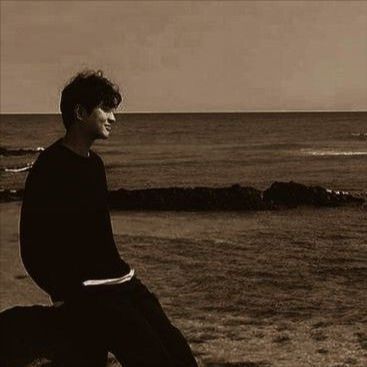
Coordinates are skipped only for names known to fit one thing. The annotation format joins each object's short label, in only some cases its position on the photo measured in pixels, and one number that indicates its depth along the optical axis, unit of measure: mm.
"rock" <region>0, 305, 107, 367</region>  3072
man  2875
